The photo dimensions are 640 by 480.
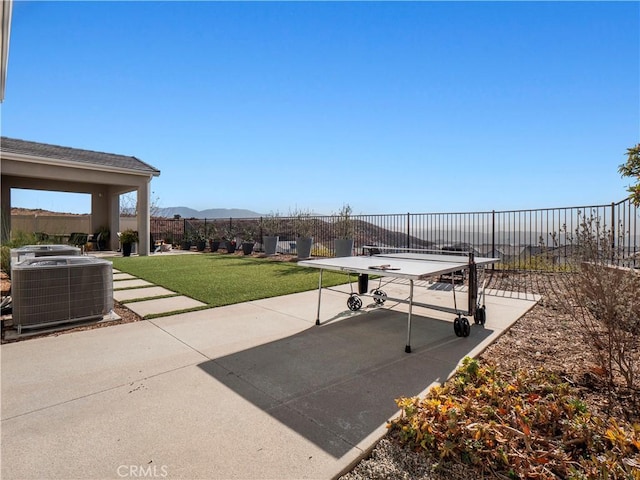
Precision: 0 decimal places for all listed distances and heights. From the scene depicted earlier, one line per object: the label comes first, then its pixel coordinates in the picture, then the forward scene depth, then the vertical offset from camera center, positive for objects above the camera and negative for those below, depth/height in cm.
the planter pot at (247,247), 1500 -28
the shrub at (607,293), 247 -41
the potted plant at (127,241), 1431 +0
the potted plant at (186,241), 1834 -1
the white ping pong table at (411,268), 368 -33
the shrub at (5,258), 725 -37
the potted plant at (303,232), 1302 +38
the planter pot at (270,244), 1457 -14
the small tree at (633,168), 374 +86
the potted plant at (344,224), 1294 +68
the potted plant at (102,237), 1653 +20
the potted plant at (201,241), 1750 -1
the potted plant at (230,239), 1612 +9
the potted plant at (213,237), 1686 +20
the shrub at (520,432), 178 -116
